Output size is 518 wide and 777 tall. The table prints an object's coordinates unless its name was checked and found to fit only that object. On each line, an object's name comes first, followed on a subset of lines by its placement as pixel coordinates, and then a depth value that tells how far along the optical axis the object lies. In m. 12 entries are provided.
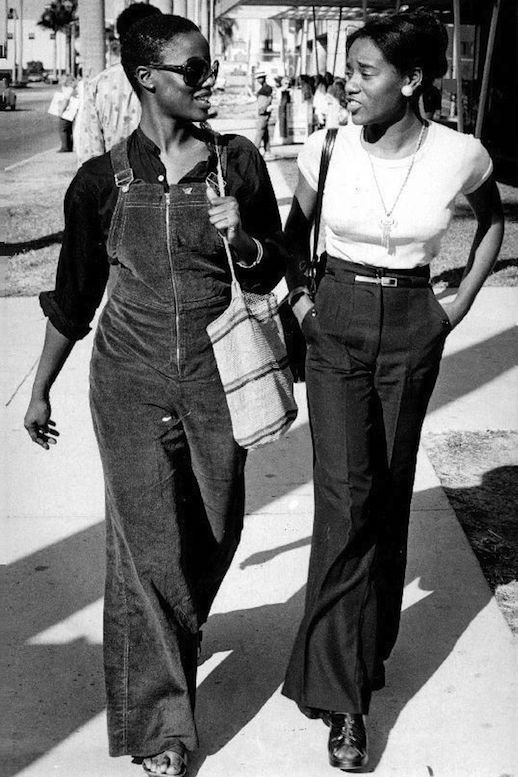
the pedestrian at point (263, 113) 21.69
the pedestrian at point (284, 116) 27.39
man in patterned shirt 5.88
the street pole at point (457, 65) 10.19
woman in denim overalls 2.90
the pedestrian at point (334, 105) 19.41
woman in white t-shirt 3.06
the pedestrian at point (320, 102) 22.20
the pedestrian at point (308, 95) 25.45
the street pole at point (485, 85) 10.58
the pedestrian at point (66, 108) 20.64
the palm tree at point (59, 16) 135.00
